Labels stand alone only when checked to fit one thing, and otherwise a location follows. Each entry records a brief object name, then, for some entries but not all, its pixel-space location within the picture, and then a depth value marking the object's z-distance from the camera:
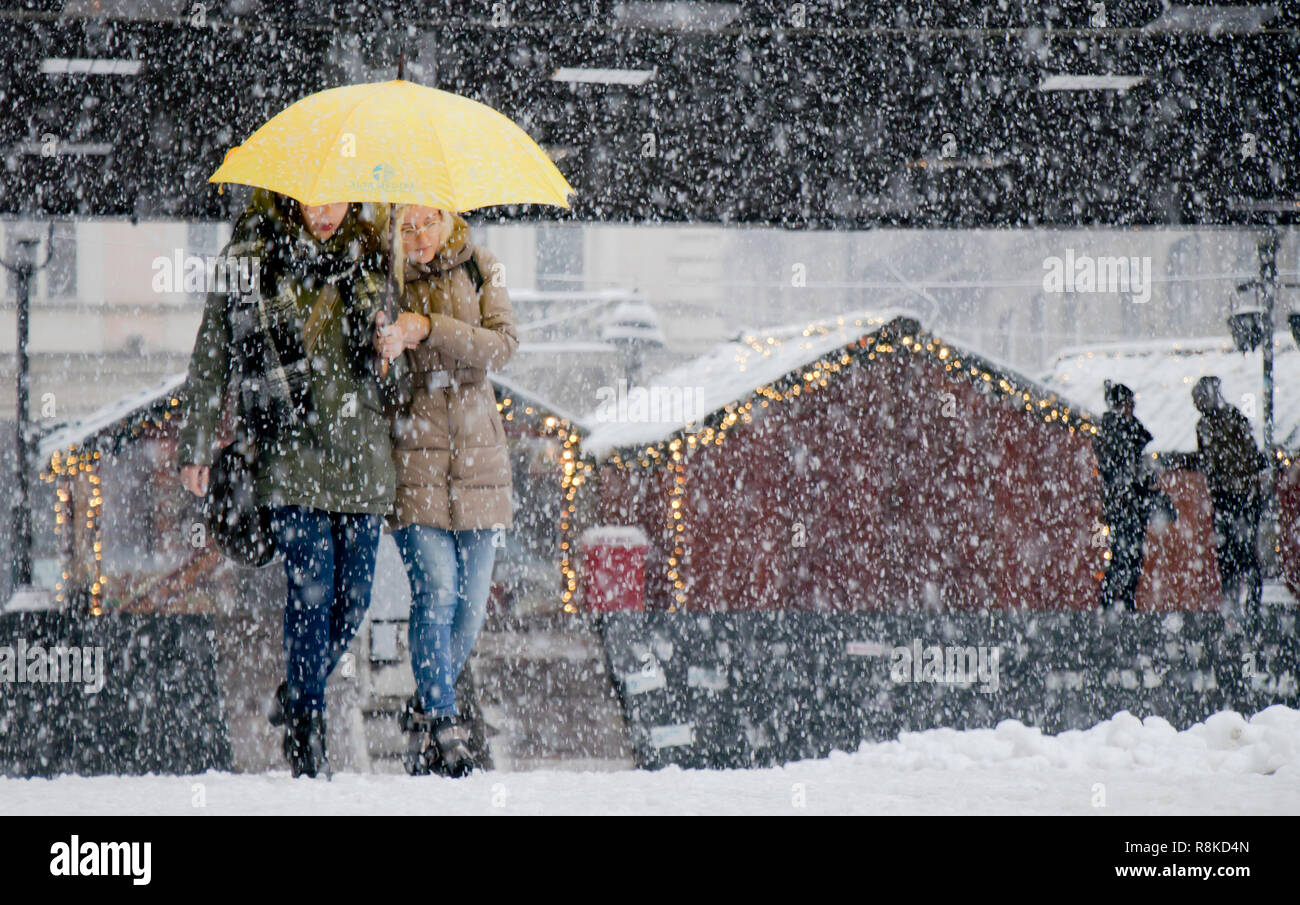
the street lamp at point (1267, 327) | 22.75
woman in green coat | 7.61
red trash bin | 21.48
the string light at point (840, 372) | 22.91
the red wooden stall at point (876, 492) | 23.08
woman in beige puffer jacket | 8.02
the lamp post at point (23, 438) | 23.72
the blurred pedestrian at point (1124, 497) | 19.56
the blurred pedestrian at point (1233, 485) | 19.08
